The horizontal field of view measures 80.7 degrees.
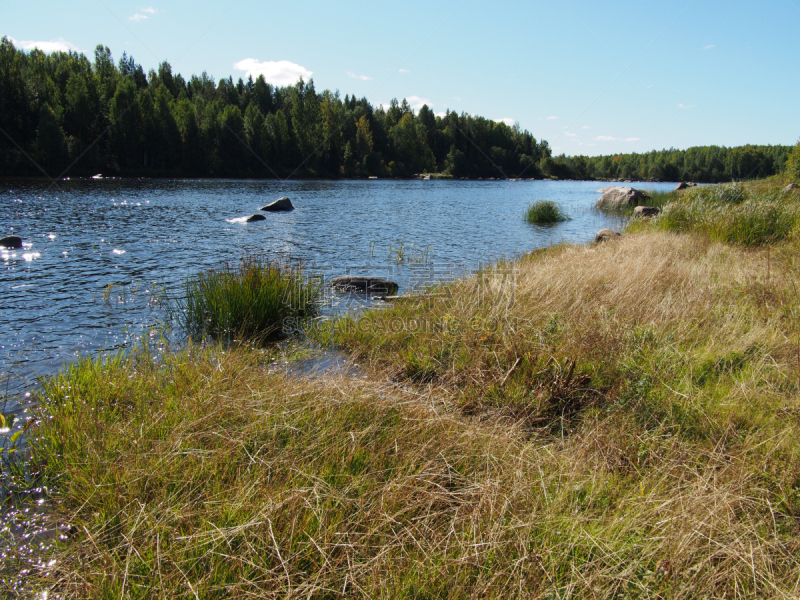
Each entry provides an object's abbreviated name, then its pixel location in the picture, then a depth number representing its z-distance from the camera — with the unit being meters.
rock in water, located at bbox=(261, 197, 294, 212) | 28.78
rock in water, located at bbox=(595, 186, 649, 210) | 31.45
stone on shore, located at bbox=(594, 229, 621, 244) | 16.72
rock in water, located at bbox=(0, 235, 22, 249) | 15.04
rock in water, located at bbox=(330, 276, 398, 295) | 10.30
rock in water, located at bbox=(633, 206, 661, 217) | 23.80
